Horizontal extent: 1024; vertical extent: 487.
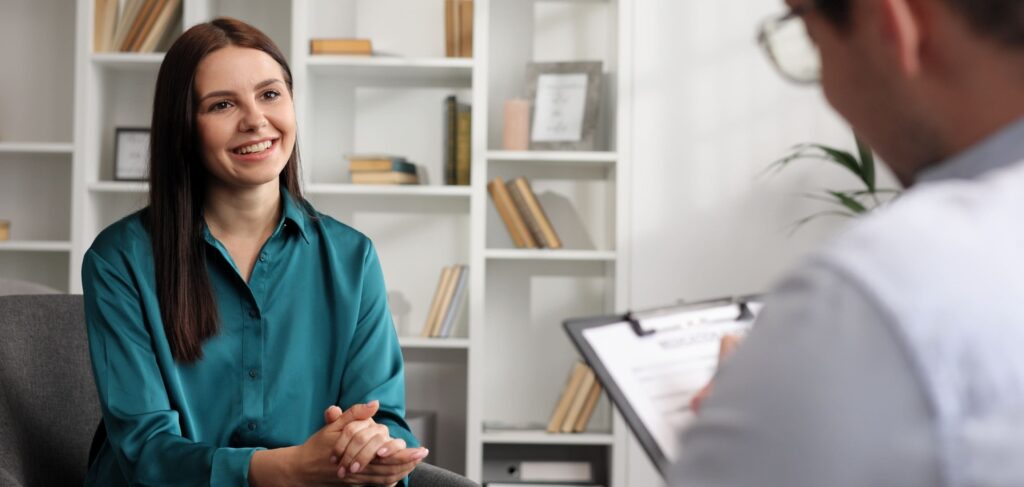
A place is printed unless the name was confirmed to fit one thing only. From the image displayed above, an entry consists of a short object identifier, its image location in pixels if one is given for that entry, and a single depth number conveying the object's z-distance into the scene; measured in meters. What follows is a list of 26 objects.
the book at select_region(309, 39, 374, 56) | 3.42
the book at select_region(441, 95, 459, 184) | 3.47
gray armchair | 1.69
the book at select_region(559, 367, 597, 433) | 3.40
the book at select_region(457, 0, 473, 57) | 3.45
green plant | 3.22
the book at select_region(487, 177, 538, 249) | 3.46
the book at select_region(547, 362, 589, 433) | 3.40
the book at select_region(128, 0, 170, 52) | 3.47
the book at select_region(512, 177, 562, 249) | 3.44
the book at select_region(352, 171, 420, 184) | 3.43
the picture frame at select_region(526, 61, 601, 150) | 3.46
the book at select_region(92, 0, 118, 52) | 3.46
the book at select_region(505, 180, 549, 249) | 3.45
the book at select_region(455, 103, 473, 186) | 3.46
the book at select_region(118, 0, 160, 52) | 3.48
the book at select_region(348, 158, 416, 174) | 3.43
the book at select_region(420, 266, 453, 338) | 3.44
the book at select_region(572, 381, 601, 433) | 3.41
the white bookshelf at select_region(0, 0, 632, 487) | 3.67
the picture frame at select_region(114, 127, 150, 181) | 3.52
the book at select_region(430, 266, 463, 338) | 3.43
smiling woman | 1.61
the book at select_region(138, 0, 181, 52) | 3.47
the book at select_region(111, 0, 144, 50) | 3.47
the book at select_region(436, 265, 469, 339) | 3.43
